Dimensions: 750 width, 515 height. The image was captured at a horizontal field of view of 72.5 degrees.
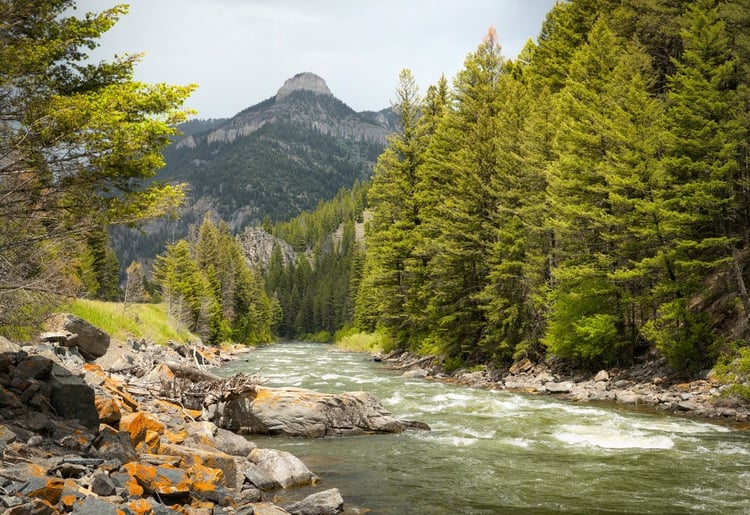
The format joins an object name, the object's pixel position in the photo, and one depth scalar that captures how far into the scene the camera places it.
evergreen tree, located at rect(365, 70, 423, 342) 37.62
